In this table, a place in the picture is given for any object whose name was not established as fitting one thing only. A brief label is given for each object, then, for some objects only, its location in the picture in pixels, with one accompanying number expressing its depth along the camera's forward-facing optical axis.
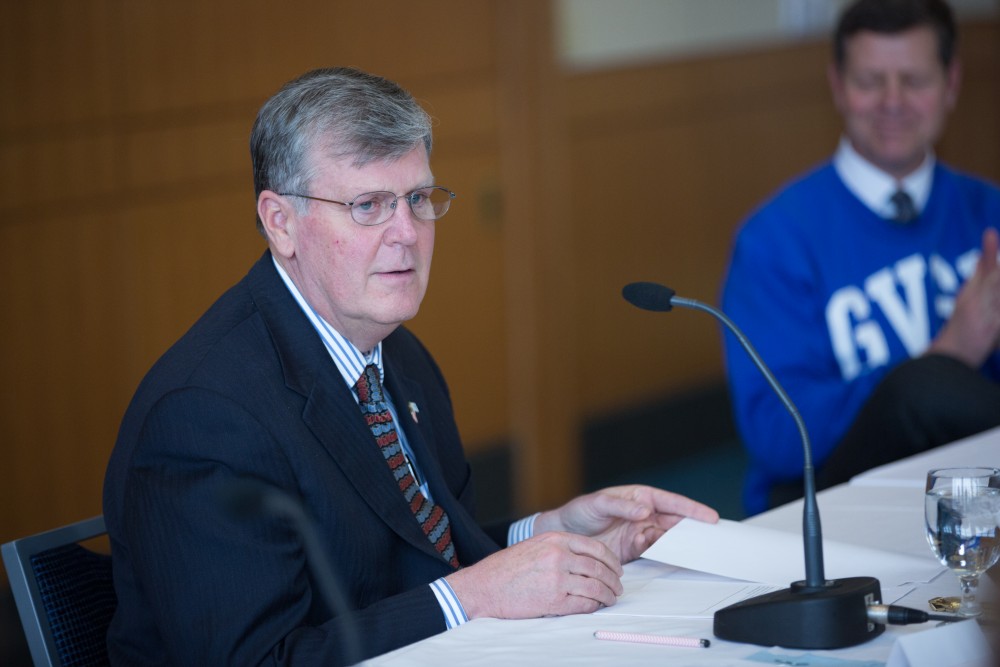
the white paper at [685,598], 5.05
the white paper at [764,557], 5.11
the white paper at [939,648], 4.84
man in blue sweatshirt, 6.02
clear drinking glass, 4.98
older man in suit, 5.01
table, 4.92
